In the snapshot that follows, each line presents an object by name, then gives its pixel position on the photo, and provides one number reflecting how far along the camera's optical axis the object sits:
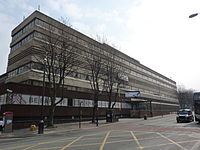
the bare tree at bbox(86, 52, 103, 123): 36.72
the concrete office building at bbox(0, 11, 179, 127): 27.88
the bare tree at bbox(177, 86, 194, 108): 114.62
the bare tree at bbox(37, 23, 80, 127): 26.59
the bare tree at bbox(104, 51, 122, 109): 41.35
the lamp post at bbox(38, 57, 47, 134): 20.81
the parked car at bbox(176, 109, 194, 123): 32.44
